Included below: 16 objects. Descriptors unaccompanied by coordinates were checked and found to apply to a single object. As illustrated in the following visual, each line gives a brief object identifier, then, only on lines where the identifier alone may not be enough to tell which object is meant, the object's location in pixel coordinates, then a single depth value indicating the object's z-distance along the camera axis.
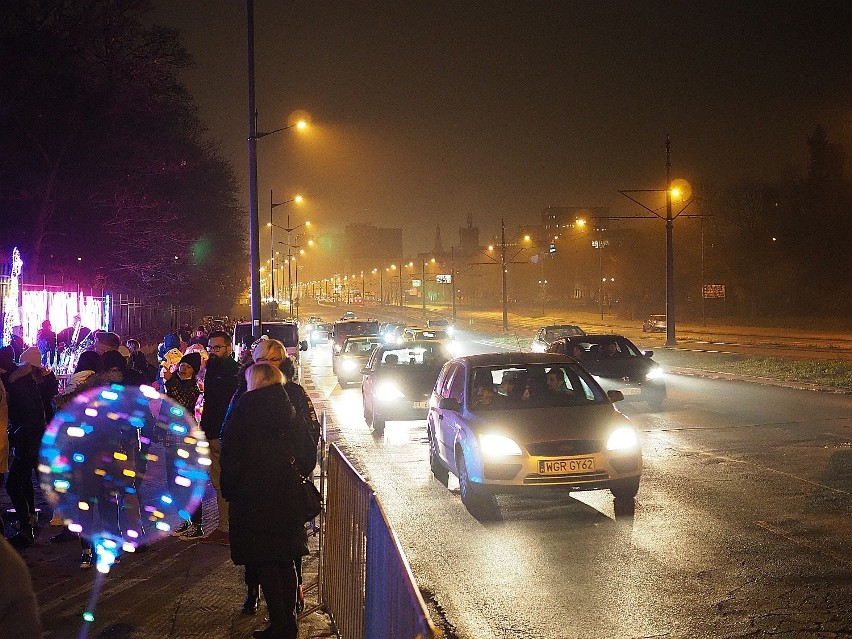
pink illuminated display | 23.45
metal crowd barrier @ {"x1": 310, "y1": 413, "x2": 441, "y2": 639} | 3.94
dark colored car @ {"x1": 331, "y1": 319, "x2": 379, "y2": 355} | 41.62
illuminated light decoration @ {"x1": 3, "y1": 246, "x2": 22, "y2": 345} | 21.34
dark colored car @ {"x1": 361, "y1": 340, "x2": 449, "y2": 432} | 18.45
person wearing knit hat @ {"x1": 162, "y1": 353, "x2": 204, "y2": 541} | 9.77
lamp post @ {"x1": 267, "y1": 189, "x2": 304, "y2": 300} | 32.43
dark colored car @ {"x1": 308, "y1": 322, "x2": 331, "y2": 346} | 67.25
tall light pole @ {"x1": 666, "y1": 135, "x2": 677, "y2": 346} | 36.44
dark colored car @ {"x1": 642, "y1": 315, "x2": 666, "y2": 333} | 68.69
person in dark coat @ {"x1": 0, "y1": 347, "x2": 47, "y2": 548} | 9.10
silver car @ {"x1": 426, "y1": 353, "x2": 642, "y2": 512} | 9.70
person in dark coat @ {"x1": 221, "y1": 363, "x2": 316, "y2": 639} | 5.76
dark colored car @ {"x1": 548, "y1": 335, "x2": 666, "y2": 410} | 21.06
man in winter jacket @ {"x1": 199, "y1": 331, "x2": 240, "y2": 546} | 8.67
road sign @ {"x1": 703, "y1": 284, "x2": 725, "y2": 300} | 57.44
